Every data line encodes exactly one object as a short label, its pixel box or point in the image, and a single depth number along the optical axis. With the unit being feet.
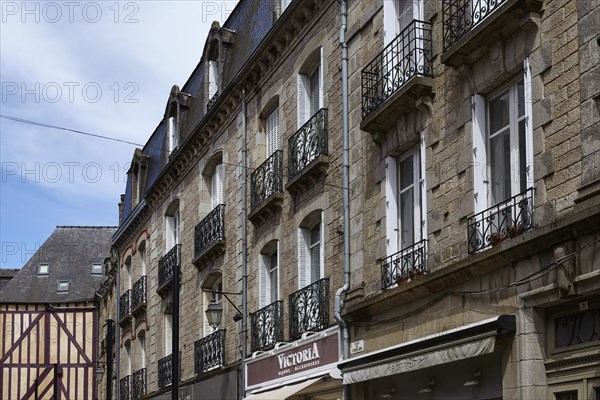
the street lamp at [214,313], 55.72
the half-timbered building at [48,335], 138.10
